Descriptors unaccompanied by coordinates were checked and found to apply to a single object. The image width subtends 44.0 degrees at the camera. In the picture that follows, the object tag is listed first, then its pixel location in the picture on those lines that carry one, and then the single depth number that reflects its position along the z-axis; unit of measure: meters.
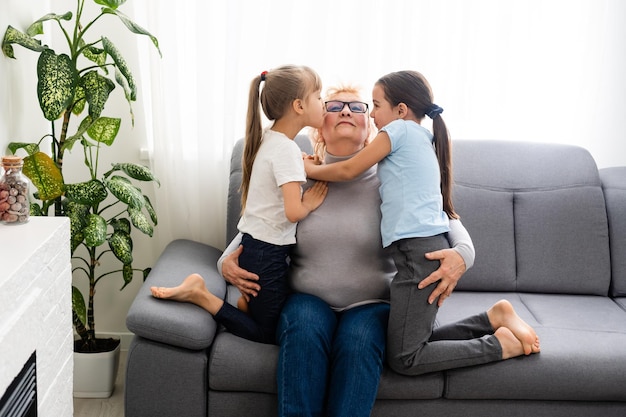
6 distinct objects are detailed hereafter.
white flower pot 2.87
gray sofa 2.35
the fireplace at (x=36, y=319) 1.66
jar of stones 2.02
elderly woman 2.25
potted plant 2.39
